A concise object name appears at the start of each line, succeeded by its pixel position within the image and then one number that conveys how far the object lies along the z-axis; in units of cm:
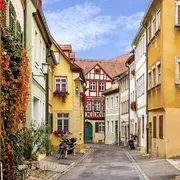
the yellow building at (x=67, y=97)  2697
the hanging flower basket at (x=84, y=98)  2928
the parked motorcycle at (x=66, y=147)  2008
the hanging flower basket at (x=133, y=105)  3087
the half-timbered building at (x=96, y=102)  5216
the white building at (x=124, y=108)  3773
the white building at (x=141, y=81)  2546
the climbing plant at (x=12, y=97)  870
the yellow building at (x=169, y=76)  1891
